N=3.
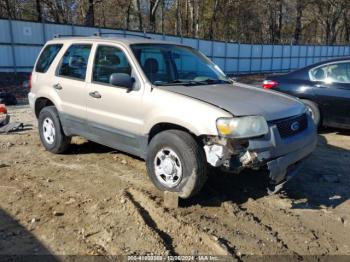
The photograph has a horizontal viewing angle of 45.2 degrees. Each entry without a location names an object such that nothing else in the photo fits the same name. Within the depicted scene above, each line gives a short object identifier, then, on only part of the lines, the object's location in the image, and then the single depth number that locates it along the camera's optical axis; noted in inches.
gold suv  167.5
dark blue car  308.7
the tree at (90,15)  1031.0
